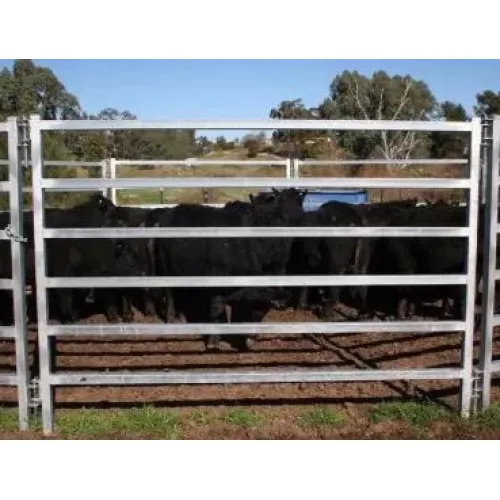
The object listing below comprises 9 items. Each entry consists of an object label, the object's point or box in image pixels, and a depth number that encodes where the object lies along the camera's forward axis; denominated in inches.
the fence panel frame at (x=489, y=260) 182.1
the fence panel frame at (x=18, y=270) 173.5
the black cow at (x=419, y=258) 331.6
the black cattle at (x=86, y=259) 314.2
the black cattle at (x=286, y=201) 368.5
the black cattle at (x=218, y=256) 302.7
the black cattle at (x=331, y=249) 341.7
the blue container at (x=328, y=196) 513.3
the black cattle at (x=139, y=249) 342.0
